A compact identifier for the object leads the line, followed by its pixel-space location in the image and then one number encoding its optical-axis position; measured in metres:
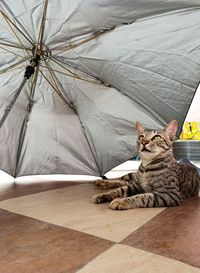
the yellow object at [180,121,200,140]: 4.39
